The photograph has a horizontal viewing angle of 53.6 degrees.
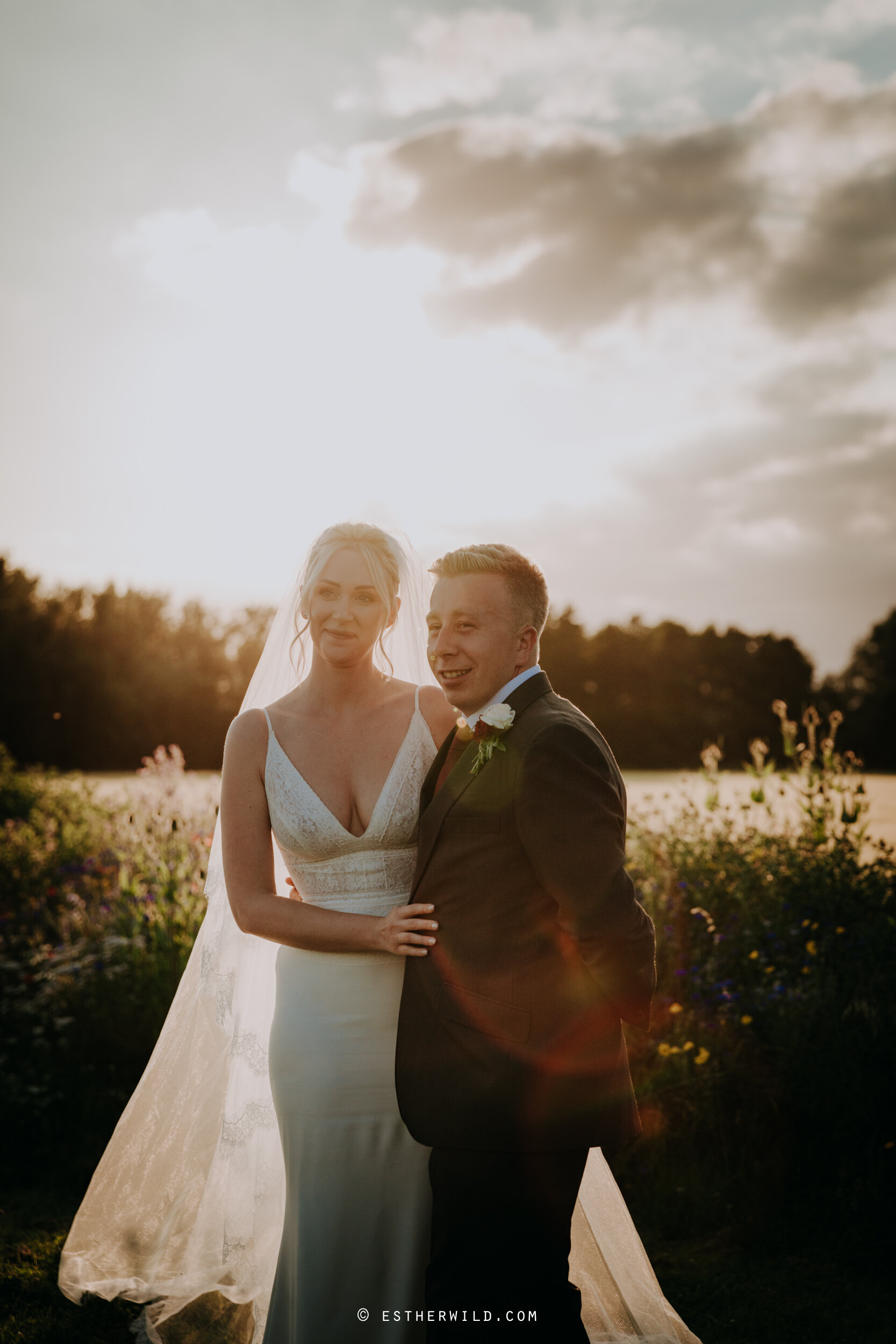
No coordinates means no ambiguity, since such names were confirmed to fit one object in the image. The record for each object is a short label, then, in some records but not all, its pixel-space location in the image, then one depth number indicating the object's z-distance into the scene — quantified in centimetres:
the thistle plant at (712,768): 625
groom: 220
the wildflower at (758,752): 618
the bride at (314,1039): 280
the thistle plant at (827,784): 577
